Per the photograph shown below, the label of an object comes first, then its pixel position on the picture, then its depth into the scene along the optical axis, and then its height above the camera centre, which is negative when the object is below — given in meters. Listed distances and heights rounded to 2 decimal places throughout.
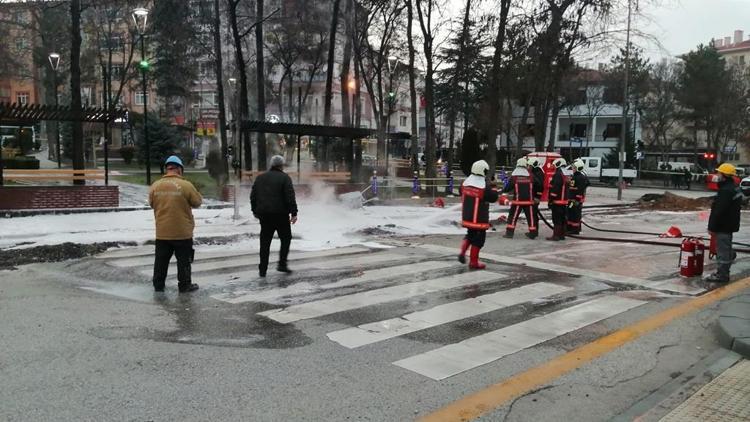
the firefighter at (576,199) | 14.38 -0.94
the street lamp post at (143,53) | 19.66 +3.72
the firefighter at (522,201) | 13.51 -0.95
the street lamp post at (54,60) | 27.65 +4.38
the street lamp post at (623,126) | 28.47 +1.73
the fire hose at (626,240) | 12.15 -1.71
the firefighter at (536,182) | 13.59 -0.52
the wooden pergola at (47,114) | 15.04 +1.02
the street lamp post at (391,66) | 35.62 +6.15
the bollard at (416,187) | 24.78 -1.24
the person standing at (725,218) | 8.11 -0.76
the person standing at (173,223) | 7.24 -0.84
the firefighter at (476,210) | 9.16 -0.79
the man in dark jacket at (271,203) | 8.30 -0.66
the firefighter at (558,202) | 13.27 -0.95
